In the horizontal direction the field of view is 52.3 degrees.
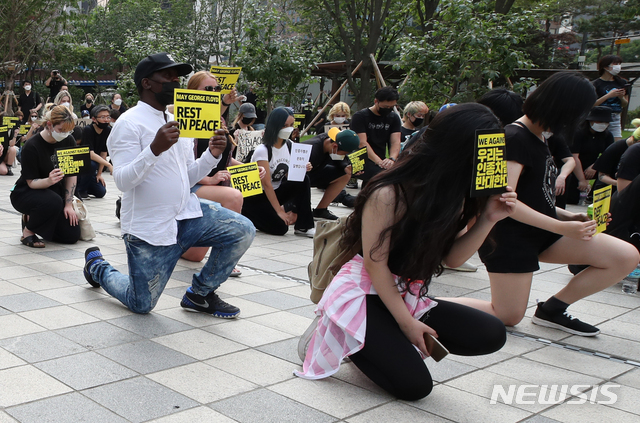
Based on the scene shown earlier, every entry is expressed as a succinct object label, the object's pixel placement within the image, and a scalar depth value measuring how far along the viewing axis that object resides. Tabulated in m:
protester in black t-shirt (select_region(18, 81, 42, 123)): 21.27
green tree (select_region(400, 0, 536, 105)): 10.52
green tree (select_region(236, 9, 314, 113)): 12.48
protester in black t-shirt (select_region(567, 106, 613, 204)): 10.35
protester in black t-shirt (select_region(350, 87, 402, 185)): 9.17
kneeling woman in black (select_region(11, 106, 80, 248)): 6.75
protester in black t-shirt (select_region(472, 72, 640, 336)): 4.05
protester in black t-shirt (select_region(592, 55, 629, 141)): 10.35
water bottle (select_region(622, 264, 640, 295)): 5.86
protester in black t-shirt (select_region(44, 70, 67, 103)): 19.73
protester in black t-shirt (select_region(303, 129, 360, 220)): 8.61
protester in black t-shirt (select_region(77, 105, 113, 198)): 10.50
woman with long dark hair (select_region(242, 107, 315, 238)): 7.64
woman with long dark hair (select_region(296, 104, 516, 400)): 3.11
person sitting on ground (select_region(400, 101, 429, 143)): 9.70
